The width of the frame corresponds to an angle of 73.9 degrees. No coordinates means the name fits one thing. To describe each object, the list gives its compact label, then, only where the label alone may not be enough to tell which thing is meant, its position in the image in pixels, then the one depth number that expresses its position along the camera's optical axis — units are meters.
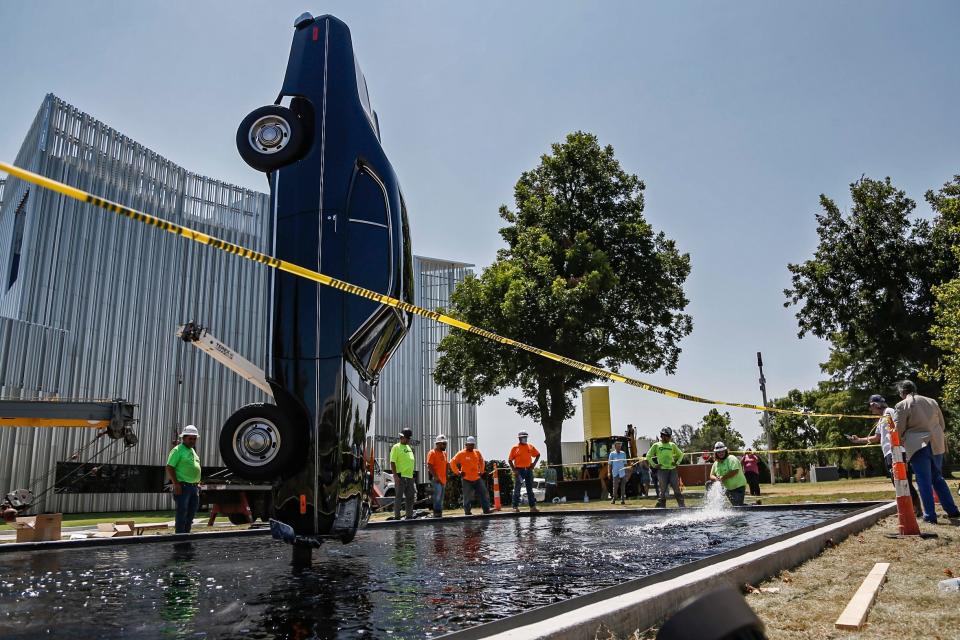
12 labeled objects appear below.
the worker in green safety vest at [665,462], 12.86
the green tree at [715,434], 75.50
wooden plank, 2.61
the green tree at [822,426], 43.76
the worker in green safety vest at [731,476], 10.76
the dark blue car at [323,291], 3.46
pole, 36.81
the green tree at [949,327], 24.80
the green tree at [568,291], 25.19
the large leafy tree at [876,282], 31.11
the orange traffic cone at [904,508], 5.79
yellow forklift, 22.55
